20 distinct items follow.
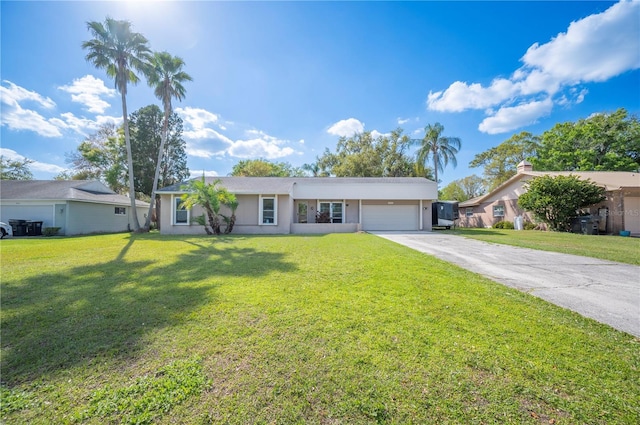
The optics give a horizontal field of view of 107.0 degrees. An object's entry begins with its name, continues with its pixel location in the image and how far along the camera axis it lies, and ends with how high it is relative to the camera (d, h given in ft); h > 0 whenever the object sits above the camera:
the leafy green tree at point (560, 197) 46.09 +4.07
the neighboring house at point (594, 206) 45.44 +3.52
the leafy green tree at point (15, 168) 92.73 +20.81
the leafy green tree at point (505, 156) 92.27 +25.89
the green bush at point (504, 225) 62.44 -1.84
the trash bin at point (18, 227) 45.26 -1.30
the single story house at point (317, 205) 46.93 +3.13
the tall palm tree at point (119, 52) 46.68 +34.38
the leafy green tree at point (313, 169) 112.92 +25.40
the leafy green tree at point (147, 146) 78.48 +24.91
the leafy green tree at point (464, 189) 128.06 +16.31
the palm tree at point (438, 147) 80.38 +24.66
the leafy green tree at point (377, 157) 90.99 +24.00
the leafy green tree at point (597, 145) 72.02 +23.26
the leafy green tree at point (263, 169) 103.55 +24.64
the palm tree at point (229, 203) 40.16 +2.83
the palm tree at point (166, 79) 52.85 +32.44
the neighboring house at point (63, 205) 48.32 +3.29
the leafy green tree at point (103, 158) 79.97 +21.60
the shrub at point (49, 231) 46.85 -2.17
